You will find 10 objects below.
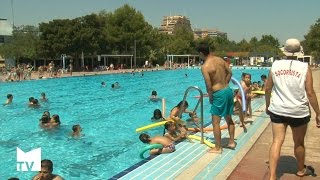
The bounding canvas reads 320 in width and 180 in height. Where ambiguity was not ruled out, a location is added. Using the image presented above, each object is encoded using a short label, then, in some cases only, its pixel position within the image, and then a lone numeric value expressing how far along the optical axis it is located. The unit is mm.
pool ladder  6918
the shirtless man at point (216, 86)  5867
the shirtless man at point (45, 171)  5316
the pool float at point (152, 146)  6766
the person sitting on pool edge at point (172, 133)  7812
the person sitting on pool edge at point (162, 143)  6677
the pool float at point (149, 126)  9103
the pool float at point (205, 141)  6915
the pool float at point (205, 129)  8747
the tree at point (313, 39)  43531
